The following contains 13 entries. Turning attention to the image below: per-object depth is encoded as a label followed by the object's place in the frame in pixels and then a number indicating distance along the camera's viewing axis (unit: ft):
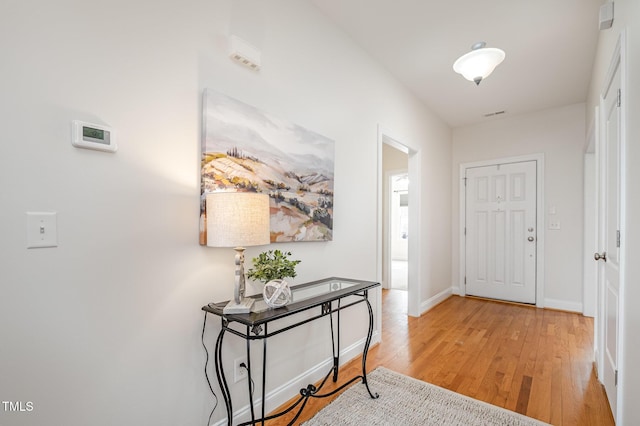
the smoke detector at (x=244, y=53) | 5.35
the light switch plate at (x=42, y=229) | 3.40
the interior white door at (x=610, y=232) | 5.64
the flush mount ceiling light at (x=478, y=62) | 7.01
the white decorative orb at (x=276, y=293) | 4.86
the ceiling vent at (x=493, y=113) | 13.85
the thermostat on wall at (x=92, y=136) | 3.67
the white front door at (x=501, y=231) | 13.89
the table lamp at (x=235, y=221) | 4.35
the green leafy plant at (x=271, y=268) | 5.05
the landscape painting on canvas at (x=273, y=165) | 5.07
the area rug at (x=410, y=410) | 5.73
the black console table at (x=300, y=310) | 4.42
